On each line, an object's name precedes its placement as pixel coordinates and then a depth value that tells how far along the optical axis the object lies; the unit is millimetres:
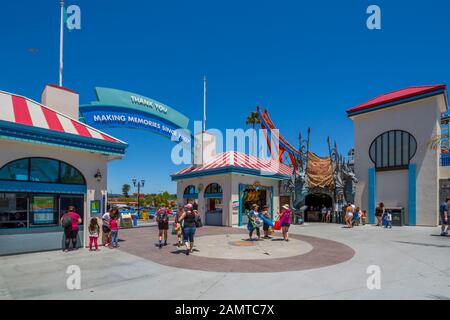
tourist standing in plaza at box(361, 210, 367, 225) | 20861
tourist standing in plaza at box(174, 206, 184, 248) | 11508
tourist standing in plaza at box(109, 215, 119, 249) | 11523
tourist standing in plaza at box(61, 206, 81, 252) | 10352
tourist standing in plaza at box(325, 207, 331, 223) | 22641
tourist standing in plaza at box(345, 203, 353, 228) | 19016
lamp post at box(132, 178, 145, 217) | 33328
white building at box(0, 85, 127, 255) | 9711
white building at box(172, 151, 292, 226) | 19781
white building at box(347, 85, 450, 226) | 19781
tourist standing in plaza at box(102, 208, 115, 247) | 11362
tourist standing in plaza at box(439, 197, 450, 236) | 13423
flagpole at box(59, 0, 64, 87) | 14469
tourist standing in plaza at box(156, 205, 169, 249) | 11367
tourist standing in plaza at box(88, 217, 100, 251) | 10766
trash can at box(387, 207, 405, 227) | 19903
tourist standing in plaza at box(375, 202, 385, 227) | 19719
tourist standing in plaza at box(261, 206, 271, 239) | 13539
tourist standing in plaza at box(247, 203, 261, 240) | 12930
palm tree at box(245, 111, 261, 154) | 40166
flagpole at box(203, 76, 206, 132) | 23550
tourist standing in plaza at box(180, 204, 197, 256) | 9906
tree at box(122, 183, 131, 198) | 103938
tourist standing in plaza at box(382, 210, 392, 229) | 18672
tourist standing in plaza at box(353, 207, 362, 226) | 19875
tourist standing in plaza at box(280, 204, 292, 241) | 12695
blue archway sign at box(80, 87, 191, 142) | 15336
